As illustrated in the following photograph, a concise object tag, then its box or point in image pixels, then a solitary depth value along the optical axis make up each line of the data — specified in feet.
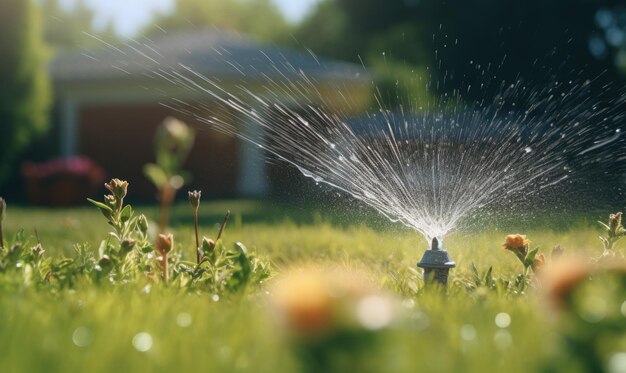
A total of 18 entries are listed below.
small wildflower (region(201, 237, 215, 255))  9.04
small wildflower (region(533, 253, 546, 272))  9.79
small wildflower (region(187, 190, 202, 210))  8.72
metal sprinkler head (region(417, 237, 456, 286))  9.59
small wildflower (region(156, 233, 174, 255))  8.51
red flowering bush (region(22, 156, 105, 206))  45.27
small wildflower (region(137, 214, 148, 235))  9.39
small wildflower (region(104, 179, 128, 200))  9.07
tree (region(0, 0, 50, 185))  46.16
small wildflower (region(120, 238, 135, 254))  8.59
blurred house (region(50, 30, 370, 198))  51.93
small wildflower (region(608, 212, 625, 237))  10.69
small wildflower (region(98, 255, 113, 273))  8.61
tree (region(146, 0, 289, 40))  149.07
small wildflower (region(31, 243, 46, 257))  9.12
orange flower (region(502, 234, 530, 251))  9.53
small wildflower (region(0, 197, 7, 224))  8.50
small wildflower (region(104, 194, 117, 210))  9.41
